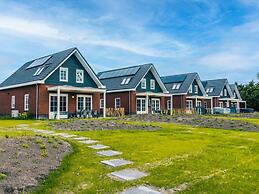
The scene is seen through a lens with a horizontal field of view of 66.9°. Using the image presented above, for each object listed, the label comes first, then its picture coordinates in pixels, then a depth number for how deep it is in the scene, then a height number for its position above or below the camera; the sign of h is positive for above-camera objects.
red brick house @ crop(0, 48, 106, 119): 15.53 +1.27
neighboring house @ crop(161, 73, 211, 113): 26.69 +1.64
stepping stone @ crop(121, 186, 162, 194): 3.37 -1.52
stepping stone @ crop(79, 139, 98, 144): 6.51 -1.27
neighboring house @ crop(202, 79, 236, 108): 31.83 +1.97
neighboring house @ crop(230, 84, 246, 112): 35.21 +1.29
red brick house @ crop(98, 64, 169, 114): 21.19 +1.53
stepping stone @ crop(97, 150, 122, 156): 5.27 -1.35
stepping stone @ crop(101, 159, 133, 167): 4.56 -1.40
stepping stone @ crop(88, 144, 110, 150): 5.81 -1.31
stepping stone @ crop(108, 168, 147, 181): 3.87 -1.46
